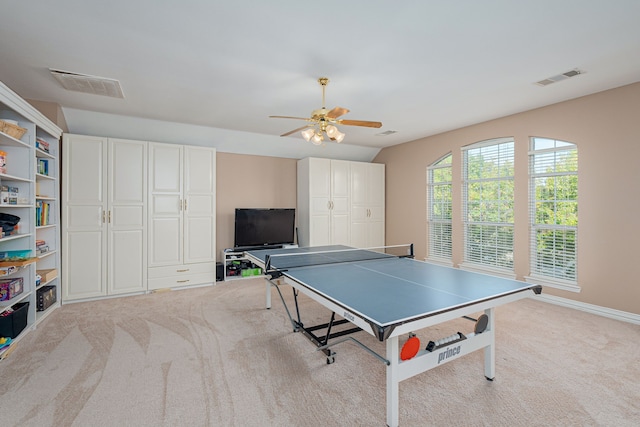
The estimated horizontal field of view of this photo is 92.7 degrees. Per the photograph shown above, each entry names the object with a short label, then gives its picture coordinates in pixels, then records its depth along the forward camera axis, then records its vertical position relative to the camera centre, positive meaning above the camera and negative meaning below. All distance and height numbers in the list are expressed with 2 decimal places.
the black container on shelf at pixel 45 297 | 3.59 -1.00
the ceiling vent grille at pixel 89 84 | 3.06 +1.40
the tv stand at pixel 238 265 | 5.41 -0.93
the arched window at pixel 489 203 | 4.68 +0.17
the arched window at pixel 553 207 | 3.97 +0.08
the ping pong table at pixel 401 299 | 1.68 -0.53
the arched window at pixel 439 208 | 5.61 +0.10
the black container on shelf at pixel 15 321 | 2.76 -1.00
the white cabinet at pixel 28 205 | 2.89 +0.10
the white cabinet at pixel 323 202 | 6.02 +0.24
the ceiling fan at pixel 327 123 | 2.87 +0.88
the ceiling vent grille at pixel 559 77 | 3.07 +1.42
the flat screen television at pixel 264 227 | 5.48 -0.24
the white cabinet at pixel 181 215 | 4.72 -0.02
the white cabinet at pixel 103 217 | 4.16 -0.04
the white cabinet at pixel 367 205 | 6.52 +0.19
